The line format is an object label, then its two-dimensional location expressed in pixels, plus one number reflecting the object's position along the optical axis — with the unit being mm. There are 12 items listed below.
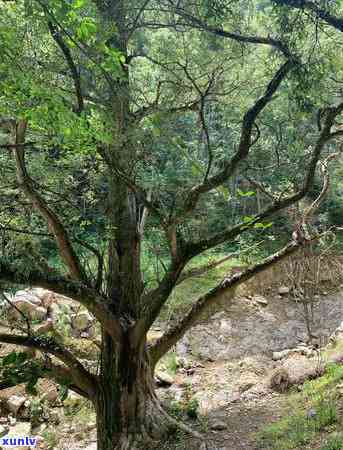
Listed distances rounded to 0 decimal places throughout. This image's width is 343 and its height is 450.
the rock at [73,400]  6805
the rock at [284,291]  10336
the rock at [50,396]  6738
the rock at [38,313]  7844
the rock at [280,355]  8000
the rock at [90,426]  6234
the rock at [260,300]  9992
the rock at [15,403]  6426
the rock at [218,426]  4977
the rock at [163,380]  7137
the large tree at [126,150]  2973
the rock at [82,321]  8211
